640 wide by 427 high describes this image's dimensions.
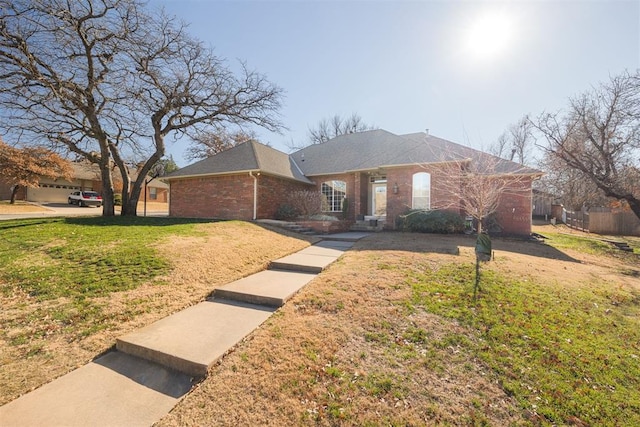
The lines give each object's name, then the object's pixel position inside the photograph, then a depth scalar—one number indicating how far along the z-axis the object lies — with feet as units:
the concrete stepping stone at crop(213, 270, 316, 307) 14.98
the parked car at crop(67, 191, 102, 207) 91.61
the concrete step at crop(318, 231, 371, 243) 34.02
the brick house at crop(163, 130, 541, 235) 42.37
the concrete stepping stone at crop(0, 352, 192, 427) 7.59
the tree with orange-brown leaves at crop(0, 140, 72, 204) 74.38
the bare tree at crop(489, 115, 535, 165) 102.22
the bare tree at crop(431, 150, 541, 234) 25.02
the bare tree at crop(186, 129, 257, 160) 97.14
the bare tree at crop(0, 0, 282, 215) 29.99
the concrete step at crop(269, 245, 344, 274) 20.76
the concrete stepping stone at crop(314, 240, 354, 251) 29.20
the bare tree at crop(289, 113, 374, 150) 114.83
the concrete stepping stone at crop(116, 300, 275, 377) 9.83
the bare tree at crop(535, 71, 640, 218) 43.55
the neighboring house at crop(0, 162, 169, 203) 93.66
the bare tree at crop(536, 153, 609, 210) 73.65
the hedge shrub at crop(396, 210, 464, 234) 37.40
